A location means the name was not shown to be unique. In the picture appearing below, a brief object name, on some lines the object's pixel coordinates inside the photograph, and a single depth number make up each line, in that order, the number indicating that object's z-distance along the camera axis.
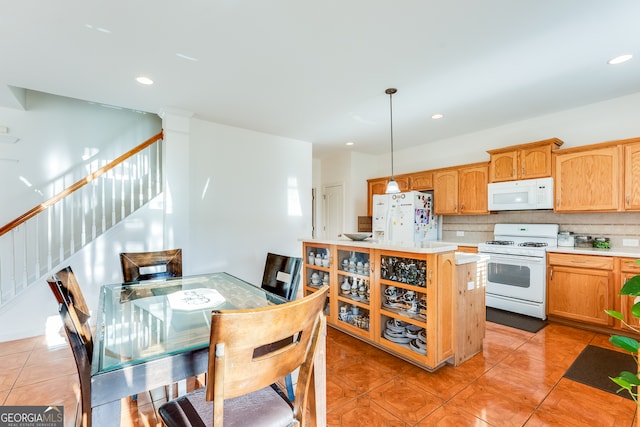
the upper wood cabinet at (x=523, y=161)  3.57
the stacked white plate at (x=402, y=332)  2.51
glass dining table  1.00
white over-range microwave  3.58
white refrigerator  4.65
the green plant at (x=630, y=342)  0.89
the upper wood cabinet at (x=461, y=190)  4.23
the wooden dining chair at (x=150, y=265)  2.43
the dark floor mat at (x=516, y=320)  3.25
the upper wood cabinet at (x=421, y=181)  4.91
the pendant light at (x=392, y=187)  3.24
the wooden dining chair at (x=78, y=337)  1.07
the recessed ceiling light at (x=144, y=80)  2.70
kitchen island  2.26
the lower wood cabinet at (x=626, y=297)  2.85
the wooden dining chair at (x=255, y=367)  0.83
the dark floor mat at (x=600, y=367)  2.14
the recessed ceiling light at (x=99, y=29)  1.96
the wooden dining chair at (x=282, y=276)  2.07
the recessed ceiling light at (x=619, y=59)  2.40
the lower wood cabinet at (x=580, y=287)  3.00
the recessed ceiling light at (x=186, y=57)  2.32
